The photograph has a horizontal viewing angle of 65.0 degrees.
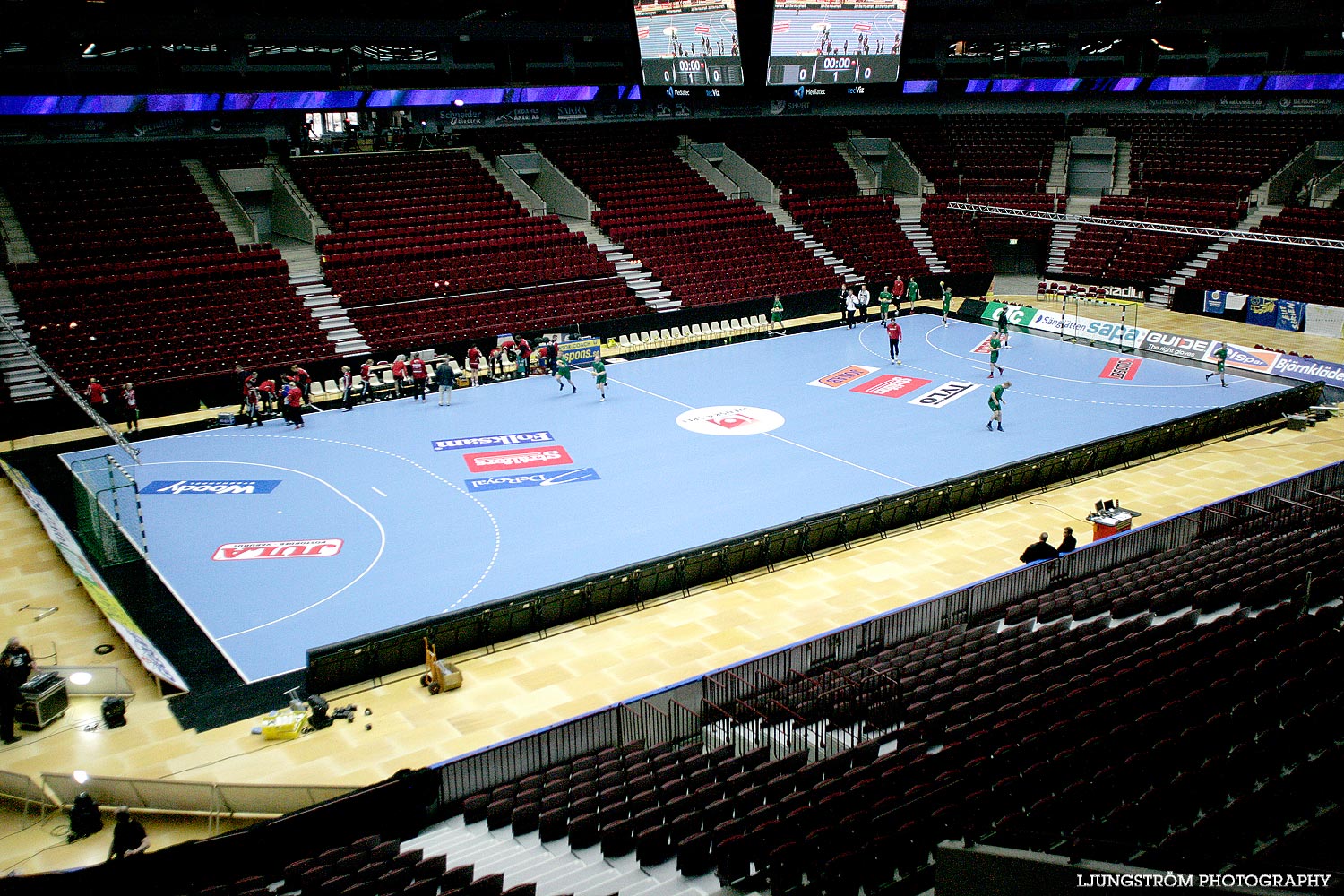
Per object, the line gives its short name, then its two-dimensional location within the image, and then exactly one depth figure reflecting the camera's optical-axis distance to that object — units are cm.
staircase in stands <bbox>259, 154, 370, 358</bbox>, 3547
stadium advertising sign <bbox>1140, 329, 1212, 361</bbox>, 3509
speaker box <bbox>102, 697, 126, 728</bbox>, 1506
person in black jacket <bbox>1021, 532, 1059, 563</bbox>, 1916
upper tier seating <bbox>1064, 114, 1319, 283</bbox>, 4662
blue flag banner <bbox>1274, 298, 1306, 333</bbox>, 4028
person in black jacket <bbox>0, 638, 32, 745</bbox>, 1473
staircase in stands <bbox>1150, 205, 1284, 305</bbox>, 4556
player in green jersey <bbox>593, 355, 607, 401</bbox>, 3106
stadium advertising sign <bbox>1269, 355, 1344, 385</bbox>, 3162
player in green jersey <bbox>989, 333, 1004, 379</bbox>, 3269
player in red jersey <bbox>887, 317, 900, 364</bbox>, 3447
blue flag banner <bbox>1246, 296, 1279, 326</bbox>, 4125
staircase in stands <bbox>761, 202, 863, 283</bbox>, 4684
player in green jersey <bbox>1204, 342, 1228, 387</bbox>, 3250
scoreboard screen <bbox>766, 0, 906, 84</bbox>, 4250
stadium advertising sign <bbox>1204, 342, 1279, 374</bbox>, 3347
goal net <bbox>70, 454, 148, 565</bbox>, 2078
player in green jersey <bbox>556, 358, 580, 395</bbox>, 3238
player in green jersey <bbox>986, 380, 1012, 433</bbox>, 2754
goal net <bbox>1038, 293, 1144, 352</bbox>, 3772
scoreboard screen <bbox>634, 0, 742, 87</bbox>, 4069
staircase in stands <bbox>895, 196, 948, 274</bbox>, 4831
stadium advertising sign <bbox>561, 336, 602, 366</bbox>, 3628
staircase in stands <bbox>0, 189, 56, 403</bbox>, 3036
